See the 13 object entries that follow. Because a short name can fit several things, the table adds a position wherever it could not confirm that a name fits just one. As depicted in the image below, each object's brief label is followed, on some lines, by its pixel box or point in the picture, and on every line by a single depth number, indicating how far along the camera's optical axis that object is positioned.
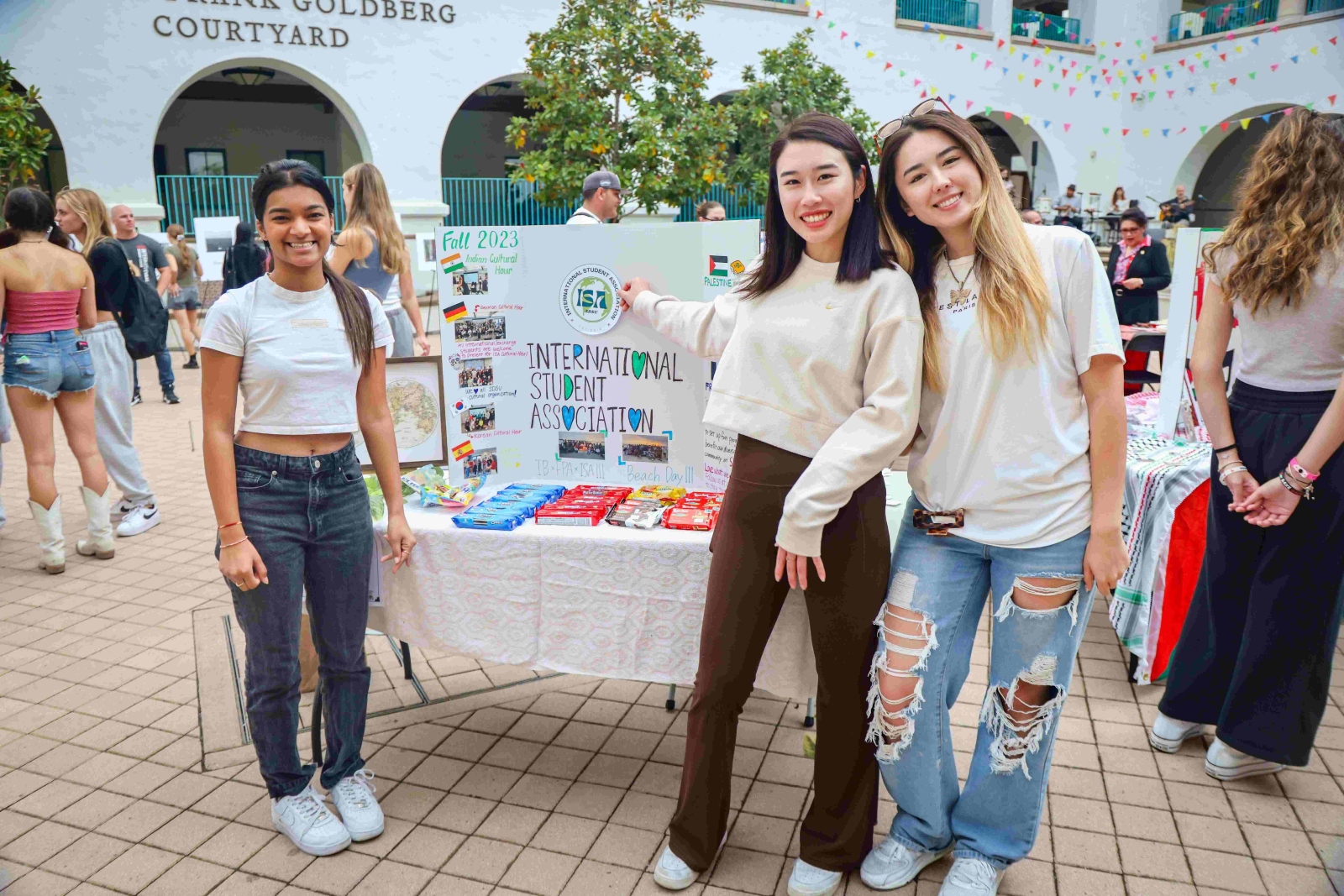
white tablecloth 2.59
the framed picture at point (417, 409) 3.03
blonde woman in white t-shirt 2.03
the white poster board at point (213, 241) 12.85
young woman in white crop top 2.31
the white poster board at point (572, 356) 2.82
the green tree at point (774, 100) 13.21
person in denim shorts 4.59
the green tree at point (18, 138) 7.94
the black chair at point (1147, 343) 4.90
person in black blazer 6.79
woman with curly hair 2.50
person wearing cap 6.07
